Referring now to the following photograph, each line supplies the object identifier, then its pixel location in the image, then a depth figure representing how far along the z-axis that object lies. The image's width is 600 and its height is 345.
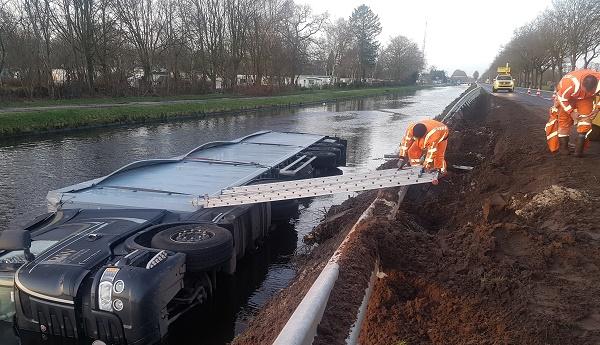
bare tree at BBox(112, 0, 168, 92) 40.44
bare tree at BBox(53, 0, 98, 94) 35.28
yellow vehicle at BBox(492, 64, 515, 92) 39.66
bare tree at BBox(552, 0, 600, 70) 42.54
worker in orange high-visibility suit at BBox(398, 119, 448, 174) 7.15
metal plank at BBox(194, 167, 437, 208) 6.31
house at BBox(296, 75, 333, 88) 77.19
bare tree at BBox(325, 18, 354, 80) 77.94
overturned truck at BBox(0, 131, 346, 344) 4.23
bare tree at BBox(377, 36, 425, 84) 99.31
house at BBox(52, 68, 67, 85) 36.35
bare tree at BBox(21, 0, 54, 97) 32.75
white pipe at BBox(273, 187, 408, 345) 2.58
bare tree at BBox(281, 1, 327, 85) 56.31
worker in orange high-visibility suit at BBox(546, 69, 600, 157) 7.45
